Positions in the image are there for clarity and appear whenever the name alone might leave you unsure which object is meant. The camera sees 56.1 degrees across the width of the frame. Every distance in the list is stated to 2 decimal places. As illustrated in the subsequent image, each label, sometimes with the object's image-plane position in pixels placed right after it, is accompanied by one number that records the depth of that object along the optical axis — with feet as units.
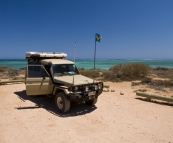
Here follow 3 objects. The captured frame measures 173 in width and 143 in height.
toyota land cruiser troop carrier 20.77
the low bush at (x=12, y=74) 65.51
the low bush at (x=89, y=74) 61.72
